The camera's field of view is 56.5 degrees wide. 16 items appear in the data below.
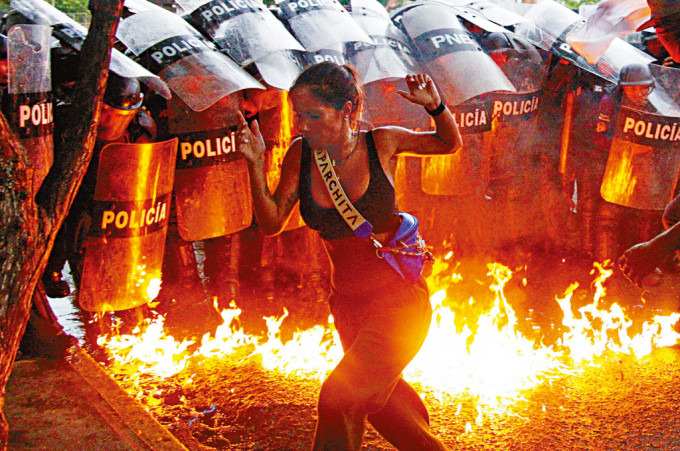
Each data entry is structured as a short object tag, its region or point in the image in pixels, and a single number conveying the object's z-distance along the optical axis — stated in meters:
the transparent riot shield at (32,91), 3.85
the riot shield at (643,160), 5.87
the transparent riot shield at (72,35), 4.21
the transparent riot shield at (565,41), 6.43
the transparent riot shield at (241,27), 5.21
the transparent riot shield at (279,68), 5.09
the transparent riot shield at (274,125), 5.34
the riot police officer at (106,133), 4.23
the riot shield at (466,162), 6.22
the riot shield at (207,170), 4.84
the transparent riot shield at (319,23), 5.69
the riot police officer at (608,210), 6.45
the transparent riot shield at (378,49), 5.79
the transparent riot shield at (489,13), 6.93
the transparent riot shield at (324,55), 5.58
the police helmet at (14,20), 4.41
